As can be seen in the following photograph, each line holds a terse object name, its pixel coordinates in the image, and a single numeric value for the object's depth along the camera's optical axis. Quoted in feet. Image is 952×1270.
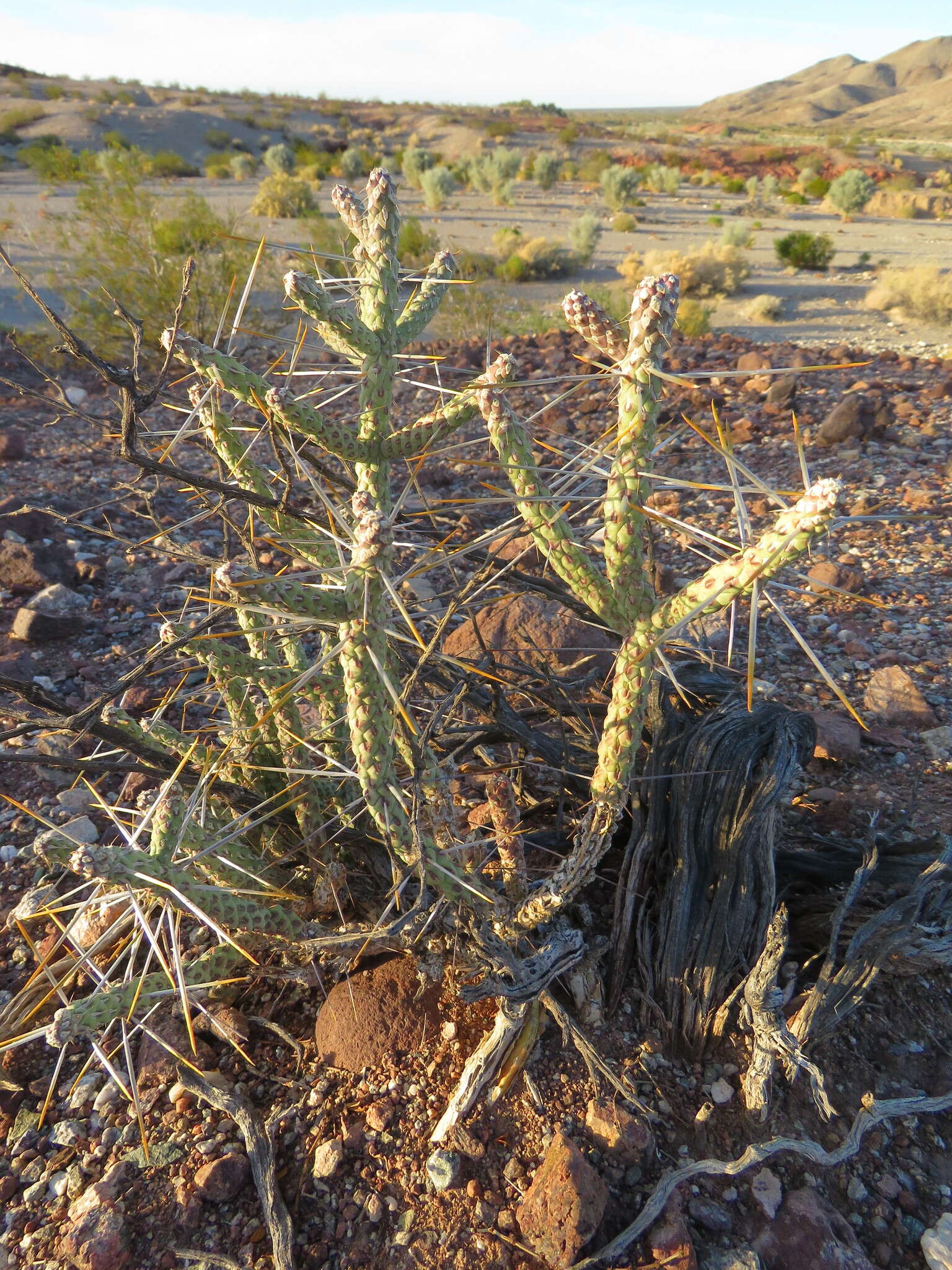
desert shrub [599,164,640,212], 75.25
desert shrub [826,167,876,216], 70.54
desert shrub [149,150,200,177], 84.94
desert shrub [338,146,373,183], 87.45
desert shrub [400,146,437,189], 83.82
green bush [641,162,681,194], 84.02
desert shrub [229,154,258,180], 87.51
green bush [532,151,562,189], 85.15
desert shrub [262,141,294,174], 91.26
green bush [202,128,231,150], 106.83
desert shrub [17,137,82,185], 39.78
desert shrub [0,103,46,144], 96.49
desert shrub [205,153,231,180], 88.79
